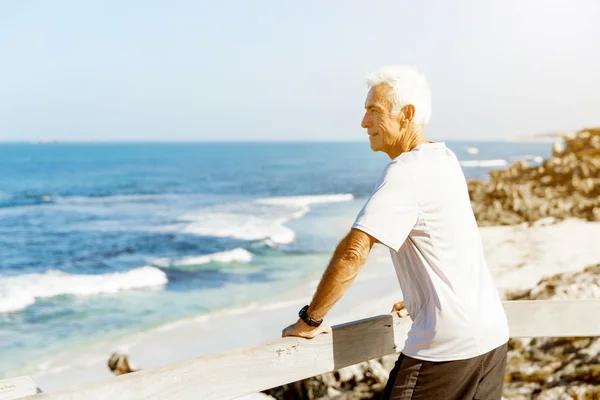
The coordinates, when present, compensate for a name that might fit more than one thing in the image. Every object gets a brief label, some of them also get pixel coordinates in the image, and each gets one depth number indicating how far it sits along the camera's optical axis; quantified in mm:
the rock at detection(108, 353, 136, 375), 7844
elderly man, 2029
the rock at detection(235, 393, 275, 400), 4294
